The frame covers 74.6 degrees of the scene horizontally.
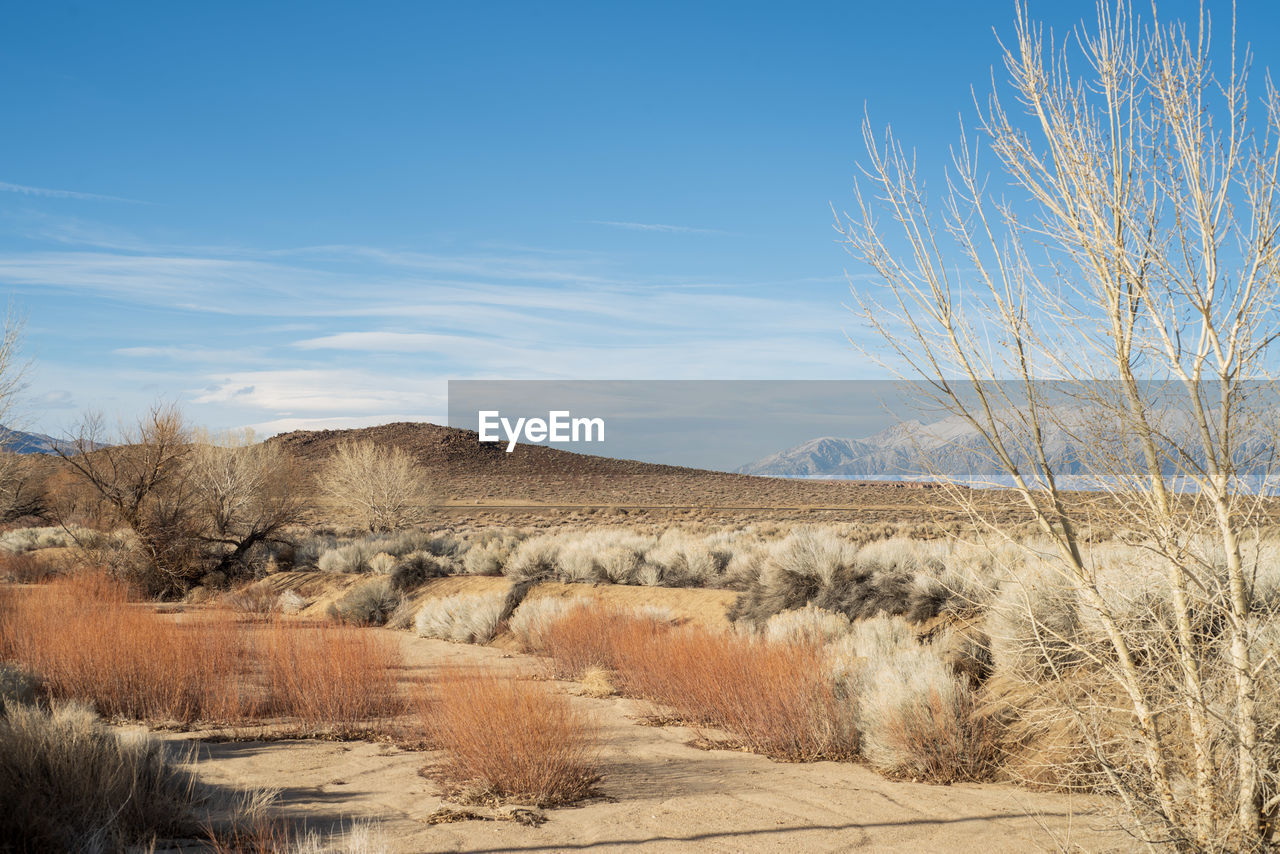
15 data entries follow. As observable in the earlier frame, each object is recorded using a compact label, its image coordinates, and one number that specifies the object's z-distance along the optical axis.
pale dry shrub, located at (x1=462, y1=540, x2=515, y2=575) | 20.16
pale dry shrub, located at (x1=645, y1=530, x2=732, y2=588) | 16.50
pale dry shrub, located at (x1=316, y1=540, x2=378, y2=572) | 22.06
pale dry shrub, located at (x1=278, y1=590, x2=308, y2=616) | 18.98
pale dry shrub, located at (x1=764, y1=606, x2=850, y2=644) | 10.04
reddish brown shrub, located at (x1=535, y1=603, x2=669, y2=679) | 11.33
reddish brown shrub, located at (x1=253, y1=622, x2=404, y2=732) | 8.30
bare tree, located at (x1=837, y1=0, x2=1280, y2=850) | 4.26
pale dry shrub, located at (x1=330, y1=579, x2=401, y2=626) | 17.59
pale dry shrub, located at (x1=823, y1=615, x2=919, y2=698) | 7.97
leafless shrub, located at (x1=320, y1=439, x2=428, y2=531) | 33.84
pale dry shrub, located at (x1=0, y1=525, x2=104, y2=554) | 22.03
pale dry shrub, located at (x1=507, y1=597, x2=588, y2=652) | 13.55
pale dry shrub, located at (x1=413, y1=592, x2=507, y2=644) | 15.16
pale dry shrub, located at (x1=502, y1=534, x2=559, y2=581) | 18.56
